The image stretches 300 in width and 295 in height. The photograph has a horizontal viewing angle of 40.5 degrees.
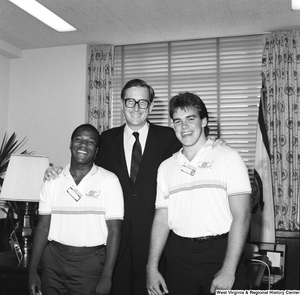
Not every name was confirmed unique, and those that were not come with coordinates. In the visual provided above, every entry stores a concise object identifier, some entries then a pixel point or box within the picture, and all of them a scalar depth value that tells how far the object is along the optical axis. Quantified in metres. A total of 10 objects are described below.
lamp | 2.97
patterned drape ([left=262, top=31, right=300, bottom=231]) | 4.68
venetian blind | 5.03
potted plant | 4.43
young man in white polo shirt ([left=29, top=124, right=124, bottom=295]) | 2.12
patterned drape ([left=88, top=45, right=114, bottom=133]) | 5.36
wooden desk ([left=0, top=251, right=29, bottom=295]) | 2.76
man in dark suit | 2.43
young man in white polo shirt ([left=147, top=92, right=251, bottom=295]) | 1.94
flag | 4.37
